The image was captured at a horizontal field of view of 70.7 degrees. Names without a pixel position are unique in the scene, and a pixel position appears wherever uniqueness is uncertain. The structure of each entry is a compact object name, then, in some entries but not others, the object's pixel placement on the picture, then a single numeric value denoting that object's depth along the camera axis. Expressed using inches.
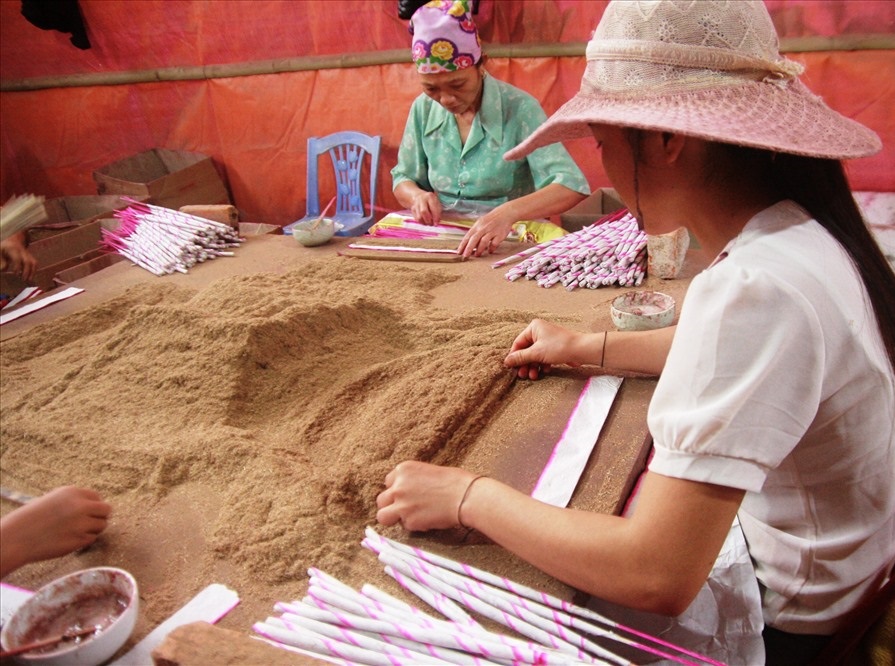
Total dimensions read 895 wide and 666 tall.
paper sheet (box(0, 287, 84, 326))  101.3
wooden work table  45.7
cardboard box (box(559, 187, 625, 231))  154.5
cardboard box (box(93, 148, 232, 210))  182.2
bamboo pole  133.4
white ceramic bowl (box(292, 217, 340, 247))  117.2
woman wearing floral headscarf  109.8
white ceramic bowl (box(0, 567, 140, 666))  38.0
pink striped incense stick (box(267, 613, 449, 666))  35.8
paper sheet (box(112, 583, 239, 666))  40.0
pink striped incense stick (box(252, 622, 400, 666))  36.0
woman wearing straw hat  32.1
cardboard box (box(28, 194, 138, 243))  156.9
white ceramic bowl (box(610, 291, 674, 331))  70.6
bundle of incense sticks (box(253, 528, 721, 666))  35.6
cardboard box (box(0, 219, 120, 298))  118.9
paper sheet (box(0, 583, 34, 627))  44.3
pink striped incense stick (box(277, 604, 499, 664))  35.5
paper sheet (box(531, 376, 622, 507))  49.5
